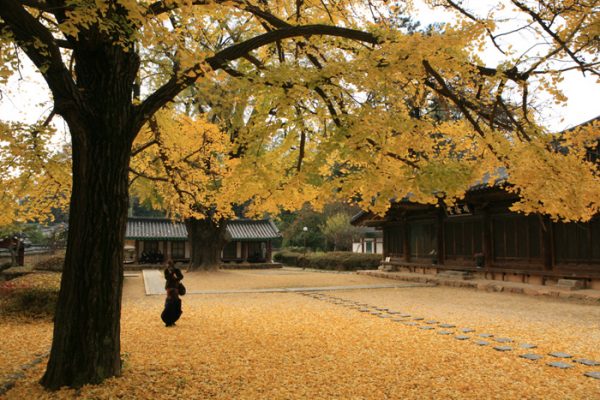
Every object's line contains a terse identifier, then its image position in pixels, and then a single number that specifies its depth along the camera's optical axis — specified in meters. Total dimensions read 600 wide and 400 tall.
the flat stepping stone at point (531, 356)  6.09
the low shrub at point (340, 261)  28.98
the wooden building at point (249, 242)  34.81
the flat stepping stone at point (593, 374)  5.23
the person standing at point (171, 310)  8.75
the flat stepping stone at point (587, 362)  5.75
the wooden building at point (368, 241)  40.72
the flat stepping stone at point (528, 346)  6.75
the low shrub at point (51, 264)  18.19
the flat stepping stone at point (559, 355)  6.18
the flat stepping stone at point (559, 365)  5.68
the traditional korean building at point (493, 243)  13.63
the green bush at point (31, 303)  9.74
